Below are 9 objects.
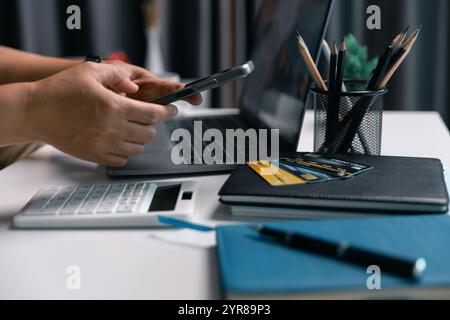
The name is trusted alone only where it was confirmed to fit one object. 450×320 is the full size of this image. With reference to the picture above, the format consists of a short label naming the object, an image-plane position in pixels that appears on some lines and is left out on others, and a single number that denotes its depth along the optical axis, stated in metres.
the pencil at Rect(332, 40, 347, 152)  1.24
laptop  1.29
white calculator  1.11
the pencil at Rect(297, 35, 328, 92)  1.24
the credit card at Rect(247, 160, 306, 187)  1.15
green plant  1.53
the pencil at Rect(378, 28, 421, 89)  1.23
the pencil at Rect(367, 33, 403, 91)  1.23
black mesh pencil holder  1.24
